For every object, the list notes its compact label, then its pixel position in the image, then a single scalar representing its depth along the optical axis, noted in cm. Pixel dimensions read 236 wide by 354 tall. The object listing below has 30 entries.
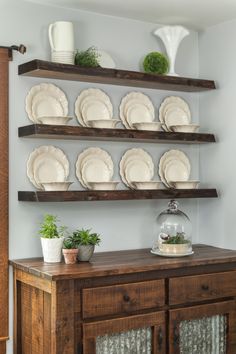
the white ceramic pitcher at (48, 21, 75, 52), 346
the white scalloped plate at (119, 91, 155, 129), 385
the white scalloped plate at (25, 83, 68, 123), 350
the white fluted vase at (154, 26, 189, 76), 388
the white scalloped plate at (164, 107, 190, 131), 403
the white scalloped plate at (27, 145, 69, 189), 350
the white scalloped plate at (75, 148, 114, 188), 367
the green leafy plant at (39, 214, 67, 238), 334
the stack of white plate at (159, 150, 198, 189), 393
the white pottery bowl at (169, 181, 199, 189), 390
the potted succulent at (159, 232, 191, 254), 358
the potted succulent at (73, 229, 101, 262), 334
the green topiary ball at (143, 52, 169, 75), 383
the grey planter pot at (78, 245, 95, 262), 334
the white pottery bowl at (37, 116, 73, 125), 338
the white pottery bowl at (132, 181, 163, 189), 374
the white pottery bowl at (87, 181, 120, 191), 356
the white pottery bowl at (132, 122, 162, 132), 372
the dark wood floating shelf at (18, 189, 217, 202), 333
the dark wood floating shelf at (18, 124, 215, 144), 332
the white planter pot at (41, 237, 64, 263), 330
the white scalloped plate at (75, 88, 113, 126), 367
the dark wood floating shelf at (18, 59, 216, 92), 337
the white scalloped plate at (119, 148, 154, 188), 384
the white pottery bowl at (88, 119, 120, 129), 354
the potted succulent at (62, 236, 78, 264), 328
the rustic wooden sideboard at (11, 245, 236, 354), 303
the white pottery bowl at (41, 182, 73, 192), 338
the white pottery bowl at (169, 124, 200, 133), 389
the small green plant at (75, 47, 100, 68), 353
